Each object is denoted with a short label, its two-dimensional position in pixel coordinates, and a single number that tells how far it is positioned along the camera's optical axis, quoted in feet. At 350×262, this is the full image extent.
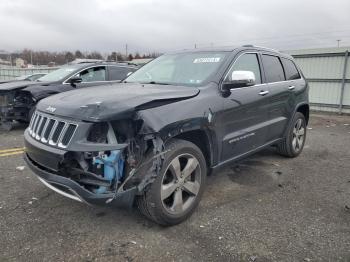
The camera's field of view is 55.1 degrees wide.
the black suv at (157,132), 9.45
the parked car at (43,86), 26.18
